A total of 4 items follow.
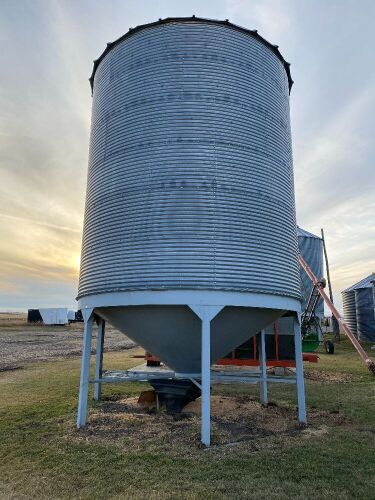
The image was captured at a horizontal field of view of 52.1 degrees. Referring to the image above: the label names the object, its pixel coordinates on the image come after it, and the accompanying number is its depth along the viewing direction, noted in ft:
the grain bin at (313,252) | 94.98
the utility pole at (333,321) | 102.34
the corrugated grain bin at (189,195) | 27.55
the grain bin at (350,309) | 117.80
